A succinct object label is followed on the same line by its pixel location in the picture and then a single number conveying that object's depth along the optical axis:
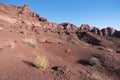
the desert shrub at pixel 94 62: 5.96
